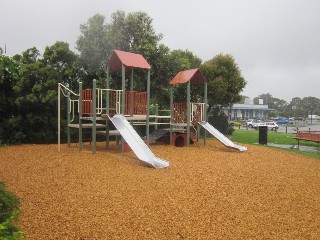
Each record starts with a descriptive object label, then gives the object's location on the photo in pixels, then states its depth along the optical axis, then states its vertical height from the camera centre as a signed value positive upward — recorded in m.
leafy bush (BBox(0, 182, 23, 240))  4.46 -1.51
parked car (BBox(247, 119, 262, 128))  51.37 -1.93
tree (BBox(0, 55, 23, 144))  15.28 +0.45
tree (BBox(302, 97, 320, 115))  117.38 +4.57
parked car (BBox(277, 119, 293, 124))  71.50 -1.91
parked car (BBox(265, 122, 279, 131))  48.53 -1.67
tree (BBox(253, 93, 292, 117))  122.35 +4.47
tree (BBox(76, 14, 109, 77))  18.06 +4.00
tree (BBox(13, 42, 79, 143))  15.27 +0.92
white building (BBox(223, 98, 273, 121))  84.15 +0.70
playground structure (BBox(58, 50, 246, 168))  10.56 +0.03
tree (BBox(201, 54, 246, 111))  26.52 +3.02
